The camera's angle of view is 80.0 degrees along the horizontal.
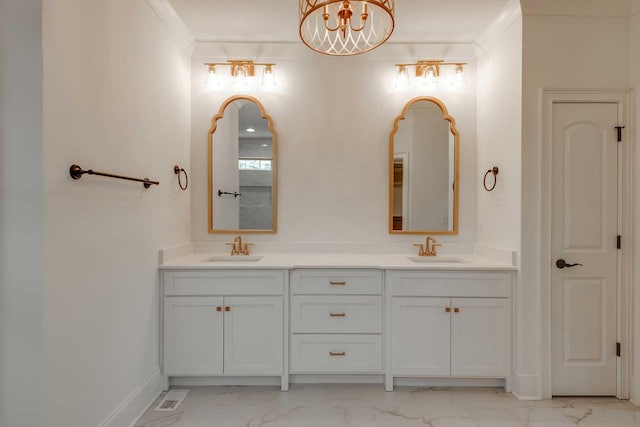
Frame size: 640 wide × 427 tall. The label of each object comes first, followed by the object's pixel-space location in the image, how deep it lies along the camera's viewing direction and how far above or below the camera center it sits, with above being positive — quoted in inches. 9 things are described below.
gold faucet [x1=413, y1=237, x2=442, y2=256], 119.8 -10.7
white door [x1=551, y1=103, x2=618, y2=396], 96.1 -7.9
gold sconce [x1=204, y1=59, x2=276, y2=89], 120.6 +44.4
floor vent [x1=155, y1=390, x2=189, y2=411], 92.0 -47.0
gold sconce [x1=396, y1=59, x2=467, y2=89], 120.8 +44.5
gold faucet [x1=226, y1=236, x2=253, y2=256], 119.9 -11.2
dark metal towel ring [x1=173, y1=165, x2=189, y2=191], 109.0 +11.4
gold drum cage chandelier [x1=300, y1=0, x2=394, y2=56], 101.3 +53.5
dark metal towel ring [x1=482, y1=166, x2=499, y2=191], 109.5 +11.4
